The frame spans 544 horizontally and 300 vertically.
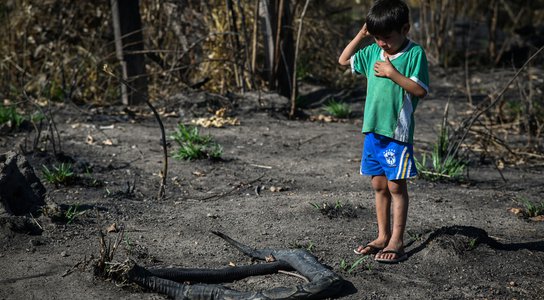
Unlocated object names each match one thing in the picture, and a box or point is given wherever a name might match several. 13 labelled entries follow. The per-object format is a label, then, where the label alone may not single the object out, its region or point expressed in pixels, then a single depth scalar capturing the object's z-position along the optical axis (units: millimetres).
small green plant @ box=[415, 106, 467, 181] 6051
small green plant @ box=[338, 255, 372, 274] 4160
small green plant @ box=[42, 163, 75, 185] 5586
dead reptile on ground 3758
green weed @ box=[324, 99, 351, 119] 8258
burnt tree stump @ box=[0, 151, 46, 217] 4582
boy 4023
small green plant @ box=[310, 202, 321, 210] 5047
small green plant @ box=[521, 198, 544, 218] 5223
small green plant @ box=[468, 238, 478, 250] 4438
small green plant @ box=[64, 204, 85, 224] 4740
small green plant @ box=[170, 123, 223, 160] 6387
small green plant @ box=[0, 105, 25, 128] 7156
